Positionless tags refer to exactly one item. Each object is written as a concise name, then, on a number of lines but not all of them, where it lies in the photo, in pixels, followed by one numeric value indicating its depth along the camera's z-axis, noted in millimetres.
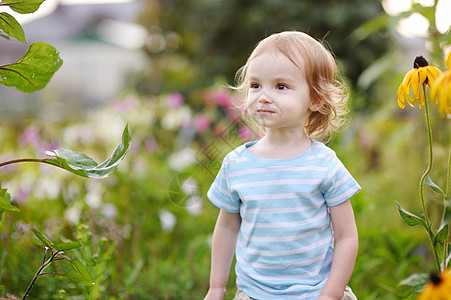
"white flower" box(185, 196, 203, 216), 3188
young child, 1404
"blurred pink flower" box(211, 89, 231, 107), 3904
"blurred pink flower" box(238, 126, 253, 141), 2401
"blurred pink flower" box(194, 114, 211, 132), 4035
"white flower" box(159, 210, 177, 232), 2971
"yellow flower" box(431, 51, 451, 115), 946
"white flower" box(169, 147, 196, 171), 3469
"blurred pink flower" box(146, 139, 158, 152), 3779
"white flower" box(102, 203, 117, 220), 2857
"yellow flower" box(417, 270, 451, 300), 801
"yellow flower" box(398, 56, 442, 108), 1326
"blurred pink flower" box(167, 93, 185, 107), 4043
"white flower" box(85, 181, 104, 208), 3016
